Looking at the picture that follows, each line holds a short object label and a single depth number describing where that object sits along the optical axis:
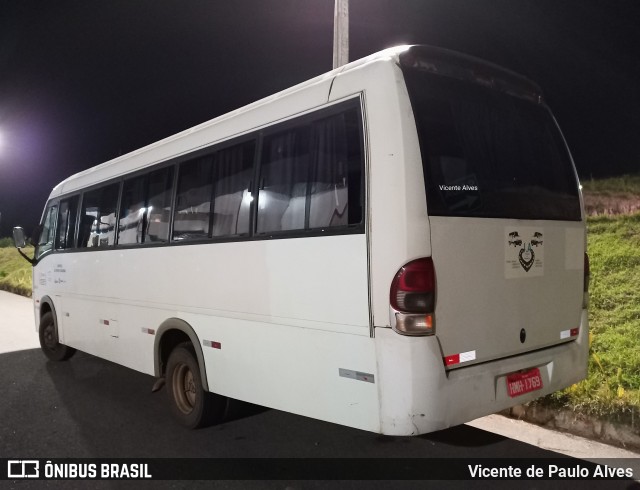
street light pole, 9.42
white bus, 3.32
